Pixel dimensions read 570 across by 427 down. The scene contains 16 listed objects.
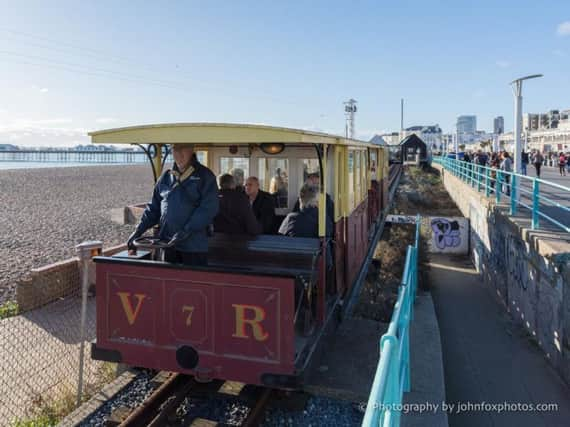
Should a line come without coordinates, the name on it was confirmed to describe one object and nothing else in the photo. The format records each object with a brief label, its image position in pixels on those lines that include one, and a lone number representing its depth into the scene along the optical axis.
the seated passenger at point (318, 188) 6.35
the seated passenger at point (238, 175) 7.39
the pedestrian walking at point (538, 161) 28.22
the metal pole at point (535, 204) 8.66
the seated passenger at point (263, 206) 7.13
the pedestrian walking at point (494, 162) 26.36
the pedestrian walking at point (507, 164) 21.56
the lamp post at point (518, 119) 14.01
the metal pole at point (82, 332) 5.44
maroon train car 4.75
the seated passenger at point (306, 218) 6.31
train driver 5.10
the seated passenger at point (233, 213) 6.37
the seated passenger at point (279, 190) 7.51
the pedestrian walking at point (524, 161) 30.20
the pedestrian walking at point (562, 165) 32.44
